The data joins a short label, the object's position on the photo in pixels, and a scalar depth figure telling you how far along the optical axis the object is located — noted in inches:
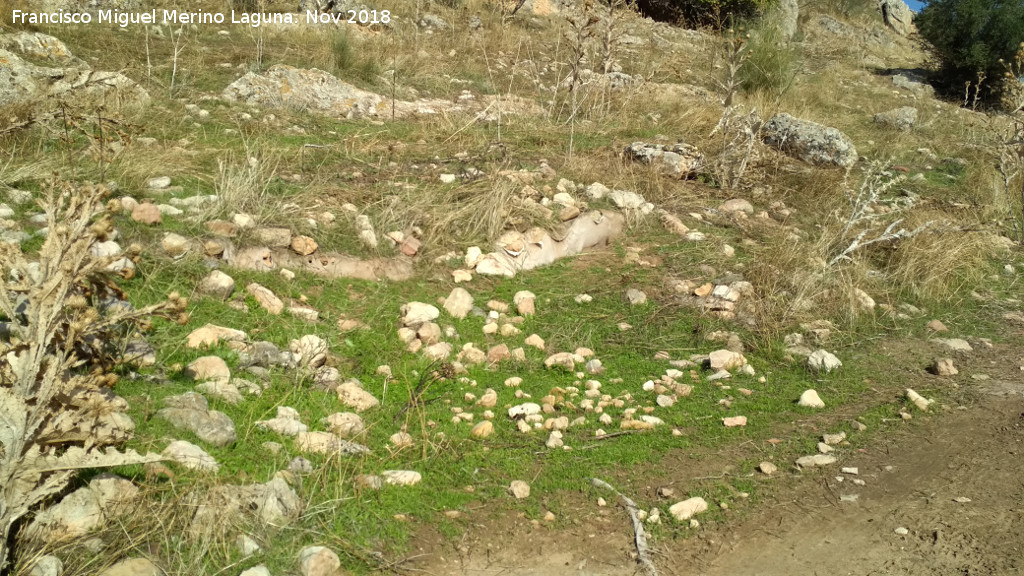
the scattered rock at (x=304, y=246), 164.7
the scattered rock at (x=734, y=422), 132.8
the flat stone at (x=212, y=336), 129.2
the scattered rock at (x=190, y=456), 100.0
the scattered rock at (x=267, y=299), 146.3
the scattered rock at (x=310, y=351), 132.5
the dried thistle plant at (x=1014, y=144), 238.1
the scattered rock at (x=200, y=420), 107.7
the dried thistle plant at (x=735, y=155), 239.3
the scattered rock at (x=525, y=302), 166.2
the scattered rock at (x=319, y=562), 89.0
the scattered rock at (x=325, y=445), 110.5
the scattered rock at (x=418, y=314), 152.9
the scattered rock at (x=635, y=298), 174.1
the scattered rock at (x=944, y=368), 155.0
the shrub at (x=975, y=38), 512.4
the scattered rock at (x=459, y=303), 160.7
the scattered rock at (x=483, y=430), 123.6
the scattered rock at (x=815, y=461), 121.5
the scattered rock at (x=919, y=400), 140.6
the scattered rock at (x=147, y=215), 159.9
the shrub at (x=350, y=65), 308.7
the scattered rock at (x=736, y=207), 225.9
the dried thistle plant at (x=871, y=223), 189.6
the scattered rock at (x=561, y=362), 147.8
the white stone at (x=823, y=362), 153.6
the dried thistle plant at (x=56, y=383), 84.8
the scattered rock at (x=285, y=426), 114.2
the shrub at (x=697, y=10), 541.3
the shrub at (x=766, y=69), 360.8
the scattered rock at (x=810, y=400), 140.6
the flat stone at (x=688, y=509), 107.7
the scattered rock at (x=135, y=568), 83.7
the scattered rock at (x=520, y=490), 109.8
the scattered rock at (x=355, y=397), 126.1
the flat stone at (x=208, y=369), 121.5
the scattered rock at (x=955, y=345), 168.1
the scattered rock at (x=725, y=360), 152.1
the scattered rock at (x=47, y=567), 80.9
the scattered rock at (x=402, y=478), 108.6
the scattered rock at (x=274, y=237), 163.5
